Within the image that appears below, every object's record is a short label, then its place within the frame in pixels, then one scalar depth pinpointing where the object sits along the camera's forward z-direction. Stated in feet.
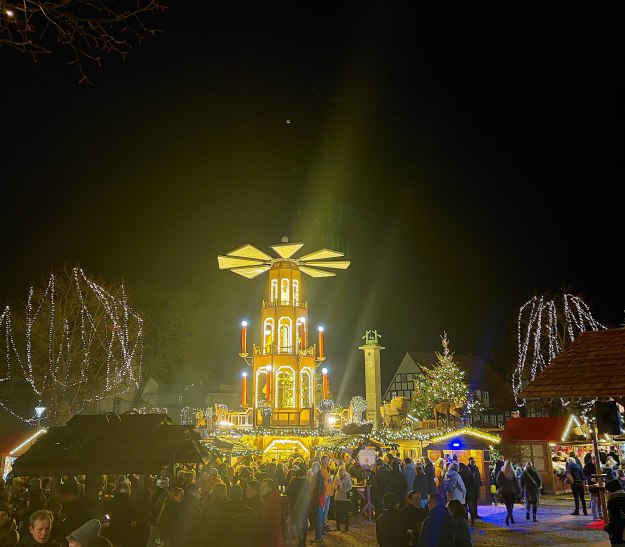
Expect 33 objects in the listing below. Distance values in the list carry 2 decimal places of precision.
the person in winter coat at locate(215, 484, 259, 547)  20.76
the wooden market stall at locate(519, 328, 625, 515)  37.68
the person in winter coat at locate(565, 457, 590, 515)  51.75
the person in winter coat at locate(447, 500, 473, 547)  20.79
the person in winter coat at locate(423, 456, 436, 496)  48.75
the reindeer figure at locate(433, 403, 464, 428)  88.89
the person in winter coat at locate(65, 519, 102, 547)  14.25
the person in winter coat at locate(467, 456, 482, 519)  49.16
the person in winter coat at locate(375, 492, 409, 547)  21.78
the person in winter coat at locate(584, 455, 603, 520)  49.34
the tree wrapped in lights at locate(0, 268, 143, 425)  96.02
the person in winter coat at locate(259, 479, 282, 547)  22.21
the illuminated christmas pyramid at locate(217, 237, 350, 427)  103.76
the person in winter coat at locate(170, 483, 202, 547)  22.54
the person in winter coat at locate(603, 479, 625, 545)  24.80
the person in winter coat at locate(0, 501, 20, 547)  17.56
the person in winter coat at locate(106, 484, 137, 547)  24.26
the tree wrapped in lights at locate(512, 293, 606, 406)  117.80
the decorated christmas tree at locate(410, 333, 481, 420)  102.68
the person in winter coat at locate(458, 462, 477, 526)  48.57
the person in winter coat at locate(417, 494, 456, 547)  20.39
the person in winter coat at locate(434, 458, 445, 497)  54.96
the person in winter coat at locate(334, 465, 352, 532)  45.65
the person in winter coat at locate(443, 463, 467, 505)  42.29
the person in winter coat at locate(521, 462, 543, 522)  49.75
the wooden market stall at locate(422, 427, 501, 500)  67.36
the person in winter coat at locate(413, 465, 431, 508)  45.68
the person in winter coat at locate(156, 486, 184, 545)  23.52
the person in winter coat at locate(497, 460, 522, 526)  47.88
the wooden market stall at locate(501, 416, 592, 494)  76.74
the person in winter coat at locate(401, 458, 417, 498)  47.76
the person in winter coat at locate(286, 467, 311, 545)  38.22
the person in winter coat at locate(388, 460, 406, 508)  43.91
